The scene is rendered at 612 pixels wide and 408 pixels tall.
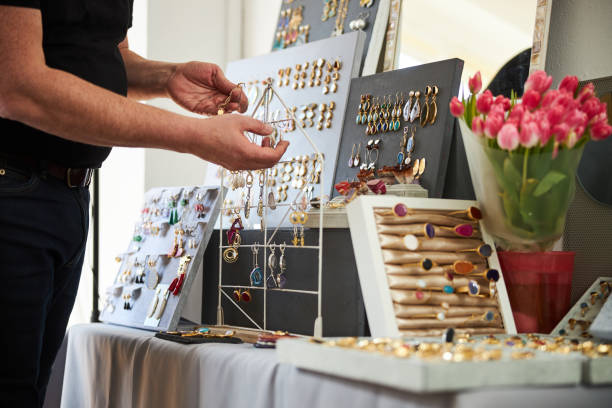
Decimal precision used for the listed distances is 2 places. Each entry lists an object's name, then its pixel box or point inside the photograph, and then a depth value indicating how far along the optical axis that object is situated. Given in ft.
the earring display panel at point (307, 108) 5.75
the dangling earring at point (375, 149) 5.24
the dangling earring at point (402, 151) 5.02
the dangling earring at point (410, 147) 4.97
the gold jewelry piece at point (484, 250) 3.89
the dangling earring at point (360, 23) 6.24
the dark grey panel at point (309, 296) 4.39
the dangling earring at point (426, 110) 4.95
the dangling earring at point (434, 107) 4.91
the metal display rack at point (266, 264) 4.39
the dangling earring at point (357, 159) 5.37
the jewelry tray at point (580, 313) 3.87
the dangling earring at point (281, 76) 6.51
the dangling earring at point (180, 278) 5.34
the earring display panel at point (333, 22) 6.01
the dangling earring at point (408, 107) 5.06
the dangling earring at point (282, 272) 4.87
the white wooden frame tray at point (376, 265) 3.49
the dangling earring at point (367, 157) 5.29
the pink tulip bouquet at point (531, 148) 3.50
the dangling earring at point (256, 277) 5.01
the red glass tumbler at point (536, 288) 3.91
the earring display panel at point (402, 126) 4.80
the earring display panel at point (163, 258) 5.36
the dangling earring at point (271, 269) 4.91
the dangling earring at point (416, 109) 5.00
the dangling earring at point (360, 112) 5.51
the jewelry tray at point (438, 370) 2.50
